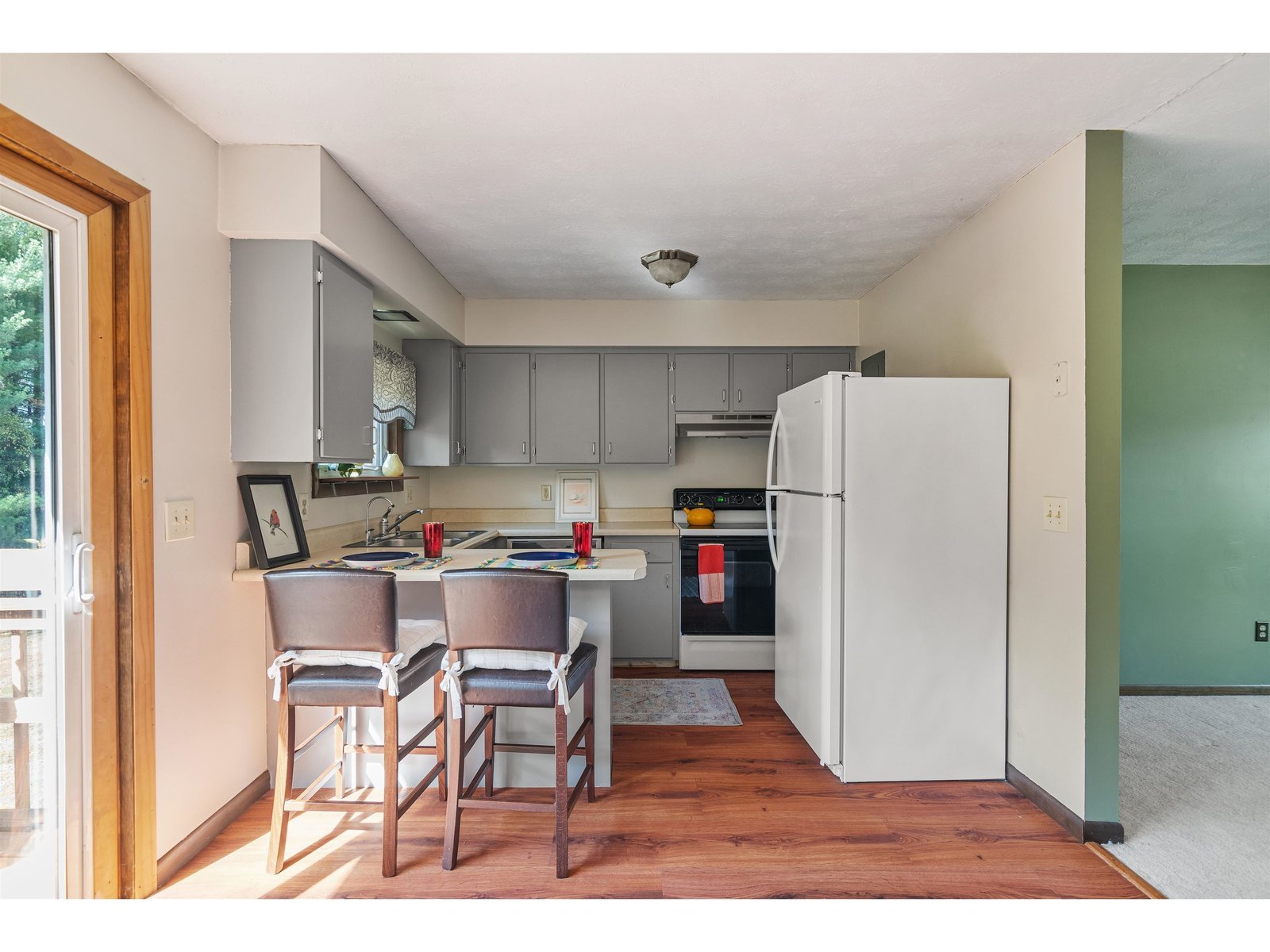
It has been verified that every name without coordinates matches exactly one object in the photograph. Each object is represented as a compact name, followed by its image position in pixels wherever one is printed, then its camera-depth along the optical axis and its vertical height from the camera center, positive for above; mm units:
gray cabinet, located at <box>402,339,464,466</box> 4148 +401
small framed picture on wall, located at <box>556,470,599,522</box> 4668 -198
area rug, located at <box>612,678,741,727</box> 3219 -1250
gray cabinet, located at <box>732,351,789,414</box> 4391 +609
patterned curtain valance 3592 +483
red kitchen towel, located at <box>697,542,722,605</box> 3980 -661
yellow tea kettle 4262 -318
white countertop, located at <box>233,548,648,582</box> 2264 -368
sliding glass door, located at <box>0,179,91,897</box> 1544 -203
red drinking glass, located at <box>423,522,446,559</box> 2605 -284
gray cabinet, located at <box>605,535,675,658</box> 4082 -946
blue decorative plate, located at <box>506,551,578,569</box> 2468 -358
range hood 4406 +312
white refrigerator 2559 -425
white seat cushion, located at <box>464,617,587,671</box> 1991 -594
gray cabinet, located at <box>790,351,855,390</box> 4402 +716
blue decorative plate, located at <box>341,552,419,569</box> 2441 -361
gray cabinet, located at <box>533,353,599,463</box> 4426 +436
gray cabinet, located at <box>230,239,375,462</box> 2291 +431
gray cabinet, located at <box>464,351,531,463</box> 4418 +447
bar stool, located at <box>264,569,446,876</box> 1896 -571
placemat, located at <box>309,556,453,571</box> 2381 -365
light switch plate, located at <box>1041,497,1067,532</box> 2252 -161
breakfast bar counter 2438 -959
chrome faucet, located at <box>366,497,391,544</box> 3521 -313
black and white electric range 3980 -895
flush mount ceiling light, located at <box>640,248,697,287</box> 3158 +1005
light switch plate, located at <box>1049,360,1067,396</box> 2238 +314
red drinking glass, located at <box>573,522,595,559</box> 2549 -279
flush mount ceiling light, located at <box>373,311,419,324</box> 3500 +844
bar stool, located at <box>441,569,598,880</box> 1913 -579
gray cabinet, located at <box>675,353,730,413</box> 4398 +595
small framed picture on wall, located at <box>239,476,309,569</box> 2326 -197
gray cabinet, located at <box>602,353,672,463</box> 4422 +413
